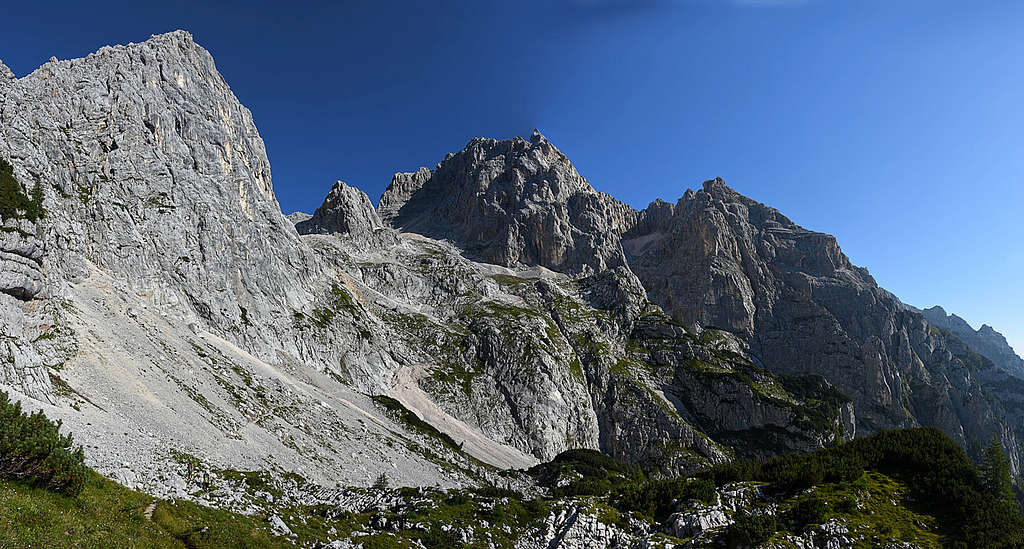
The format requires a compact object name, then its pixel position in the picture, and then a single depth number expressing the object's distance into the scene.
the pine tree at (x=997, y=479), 30.36
